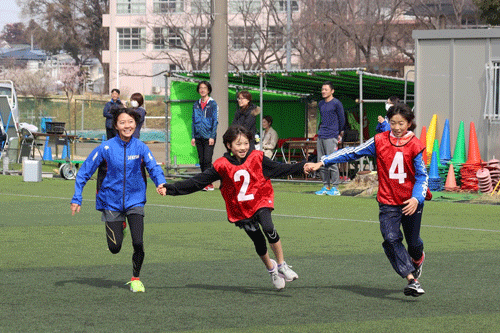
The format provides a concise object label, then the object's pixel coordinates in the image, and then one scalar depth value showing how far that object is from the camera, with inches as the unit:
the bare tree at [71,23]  3464.6
